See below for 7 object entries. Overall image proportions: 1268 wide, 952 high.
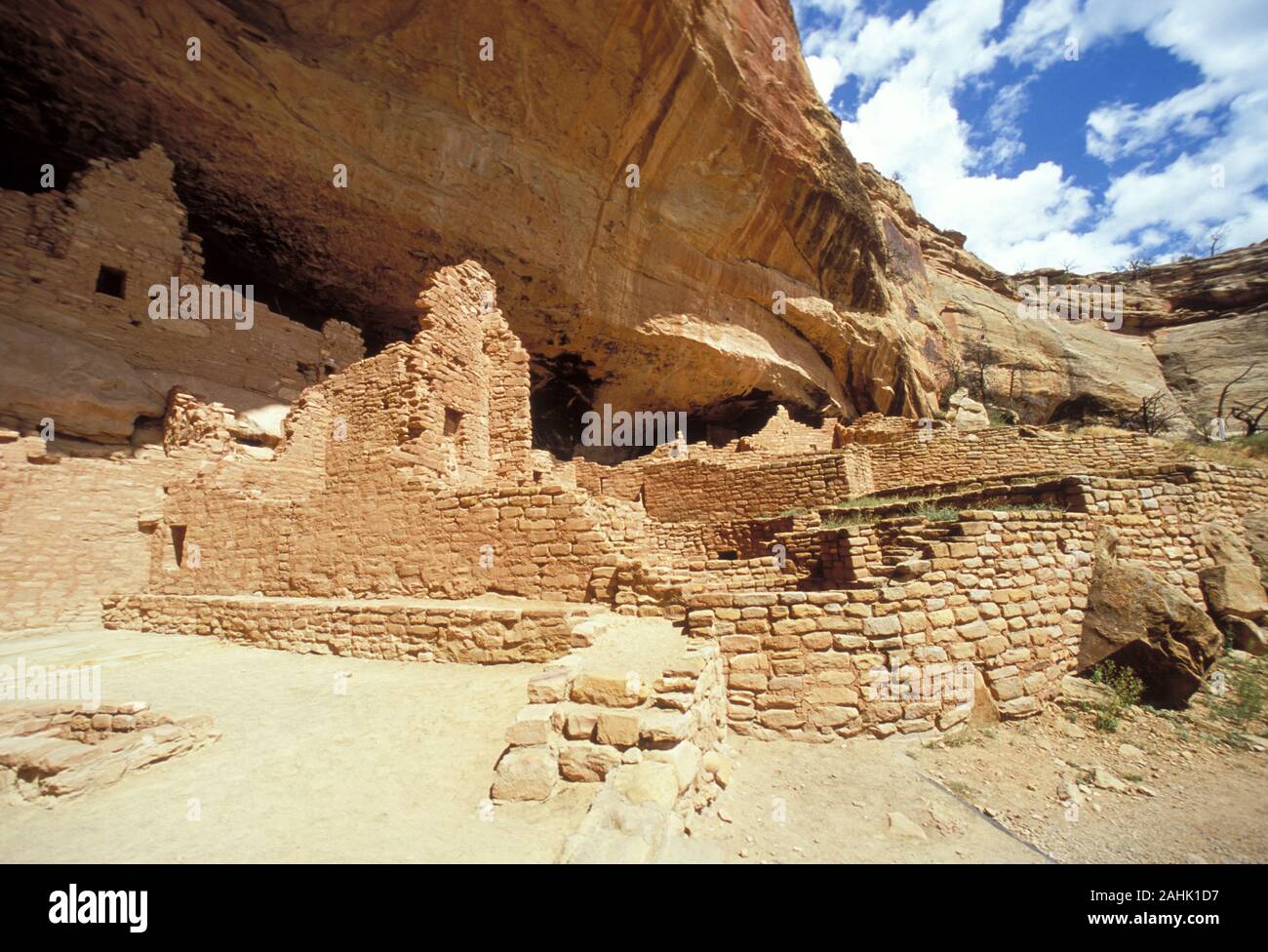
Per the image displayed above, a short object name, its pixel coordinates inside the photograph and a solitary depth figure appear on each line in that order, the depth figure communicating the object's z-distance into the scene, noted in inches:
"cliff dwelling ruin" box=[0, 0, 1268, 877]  142.6
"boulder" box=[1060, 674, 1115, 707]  195.2
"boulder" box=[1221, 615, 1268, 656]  228.7
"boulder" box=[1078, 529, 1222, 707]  195.5
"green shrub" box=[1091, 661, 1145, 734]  185.0
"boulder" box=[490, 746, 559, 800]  110.0
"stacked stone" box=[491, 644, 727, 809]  110.7
